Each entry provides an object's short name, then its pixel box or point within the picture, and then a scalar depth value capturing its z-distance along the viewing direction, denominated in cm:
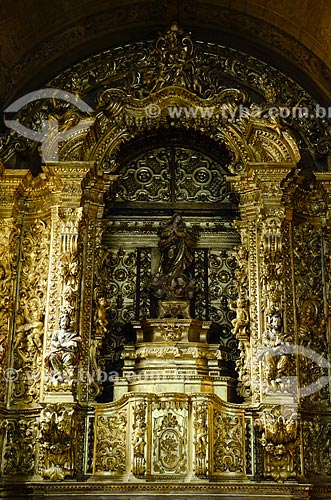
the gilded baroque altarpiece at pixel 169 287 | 1012
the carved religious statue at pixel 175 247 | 1142
